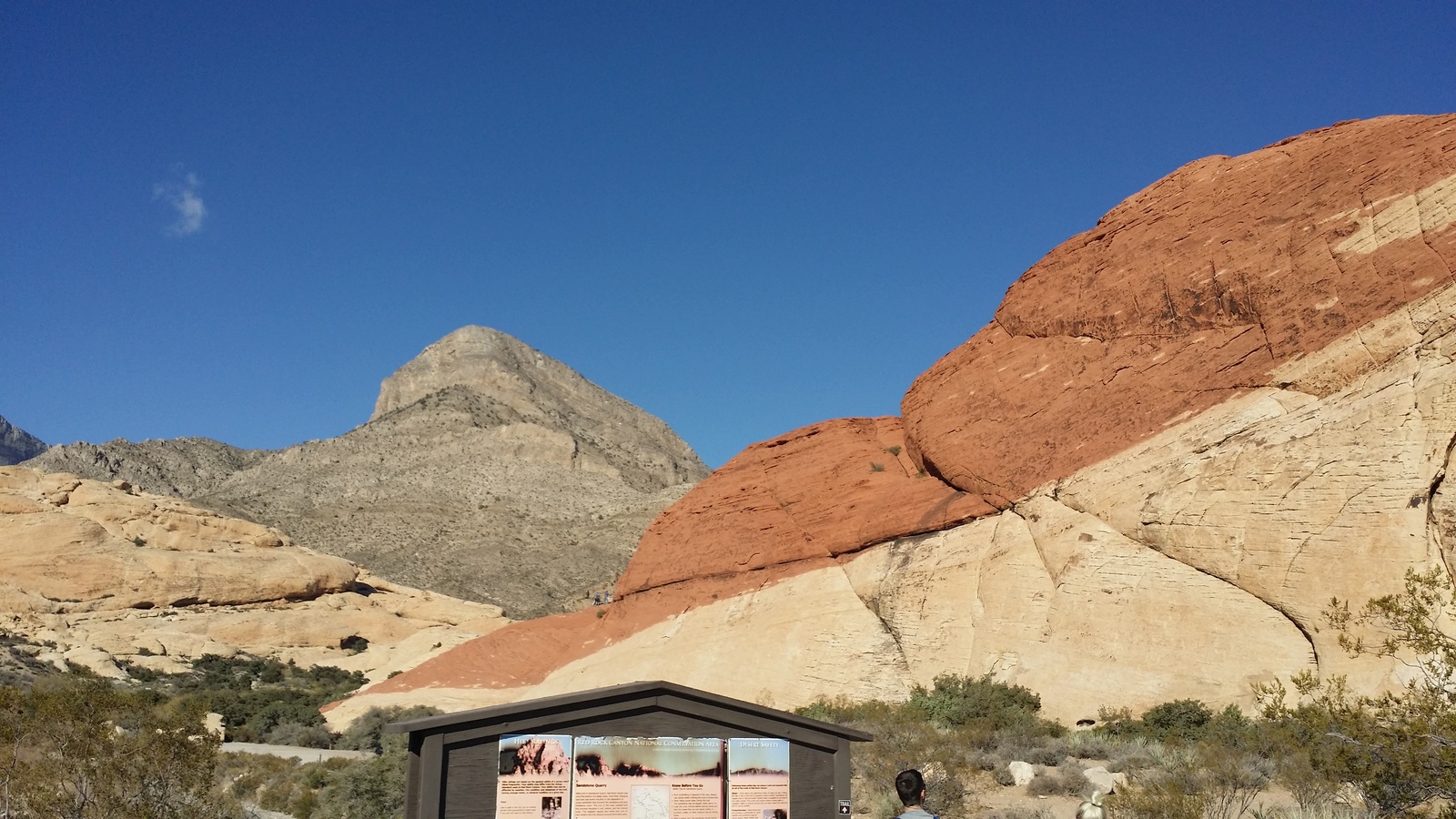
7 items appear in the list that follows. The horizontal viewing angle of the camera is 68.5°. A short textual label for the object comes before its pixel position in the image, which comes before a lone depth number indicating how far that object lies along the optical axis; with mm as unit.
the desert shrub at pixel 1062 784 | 15531
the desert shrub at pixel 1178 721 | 18188
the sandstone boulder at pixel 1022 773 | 16417
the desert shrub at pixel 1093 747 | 17734
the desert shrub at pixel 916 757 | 15249
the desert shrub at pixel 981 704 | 21234
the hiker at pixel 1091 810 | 9203
